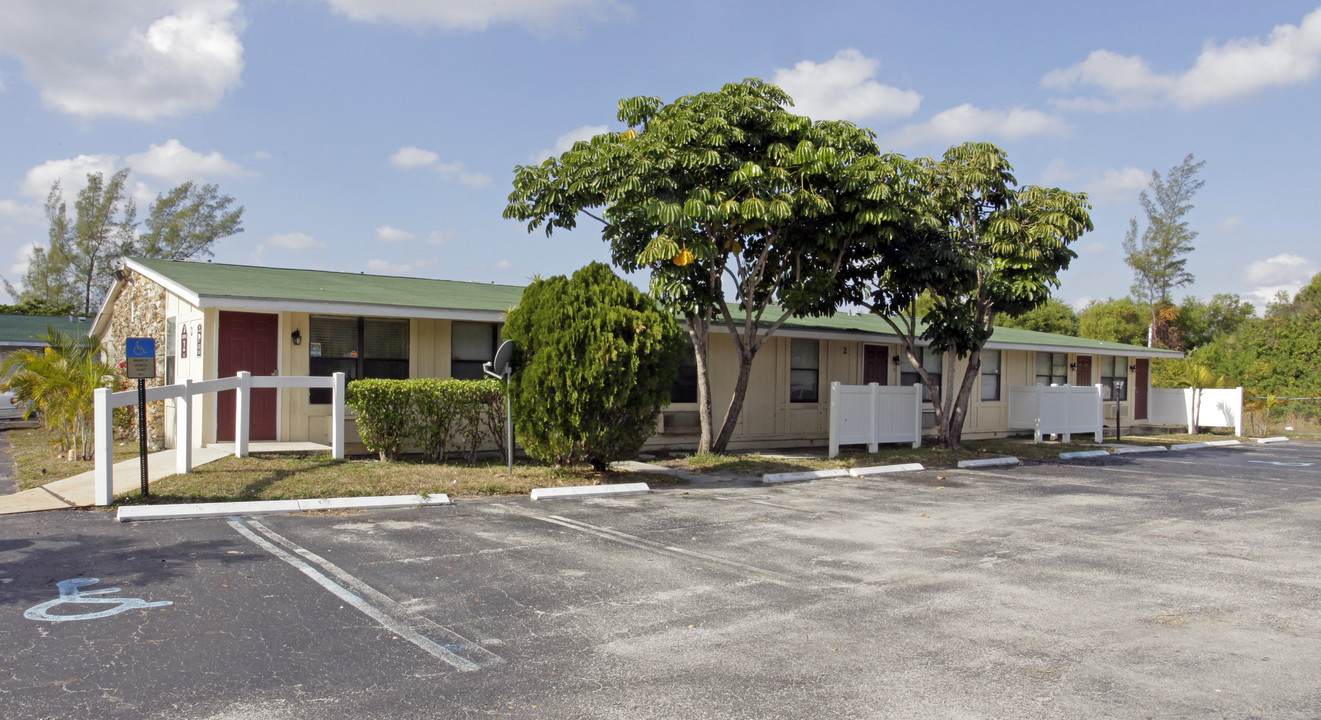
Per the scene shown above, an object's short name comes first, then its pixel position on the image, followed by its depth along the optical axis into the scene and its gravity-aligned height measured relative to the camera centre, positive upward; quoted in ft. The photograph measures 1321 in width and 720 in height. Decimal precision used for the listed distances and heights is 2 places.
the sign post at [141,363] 28.91 +0.40
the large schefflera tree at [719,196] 41.27 +9.35
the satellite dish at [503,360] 36.76 +0.73
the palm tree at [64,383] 39.04 -0.44
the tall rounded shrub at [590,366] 35.68 +0.46
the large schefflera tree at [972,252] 51.03 +7.93
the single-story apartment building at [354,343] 41.16 +1.91
